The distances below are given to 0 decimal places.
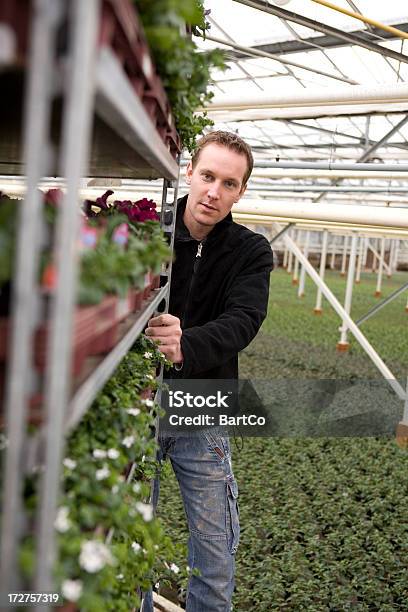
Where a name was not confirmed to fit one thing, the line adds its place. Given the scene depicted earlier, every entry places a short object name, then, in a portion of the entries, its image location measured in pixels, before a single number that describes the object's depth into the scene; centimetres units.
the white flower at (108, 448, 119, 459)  114
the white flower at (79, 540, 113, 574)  89
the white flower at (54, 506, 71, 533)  88
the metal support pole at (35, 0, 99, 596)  65
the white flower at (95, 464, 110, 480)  106
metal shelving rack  64
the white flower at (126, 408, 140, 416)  137
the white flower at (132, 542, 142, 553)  133
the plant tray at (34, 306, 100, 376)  76
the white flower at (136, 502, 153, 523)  123
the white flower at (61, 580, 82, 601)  84
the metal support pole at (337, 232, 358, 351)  785
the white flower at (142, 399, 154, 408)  152
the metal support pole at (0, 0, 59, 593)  63
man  205
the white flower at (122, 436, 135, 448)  126
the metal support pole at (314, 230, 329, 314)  1038
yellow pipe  307
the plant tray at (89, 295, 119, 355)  95
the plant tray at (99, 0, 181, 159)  76
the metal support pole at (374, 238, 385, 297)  1302
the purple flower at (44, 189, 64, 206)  112
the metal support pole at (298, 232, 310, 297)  1206
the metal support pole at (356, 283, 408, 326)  601
